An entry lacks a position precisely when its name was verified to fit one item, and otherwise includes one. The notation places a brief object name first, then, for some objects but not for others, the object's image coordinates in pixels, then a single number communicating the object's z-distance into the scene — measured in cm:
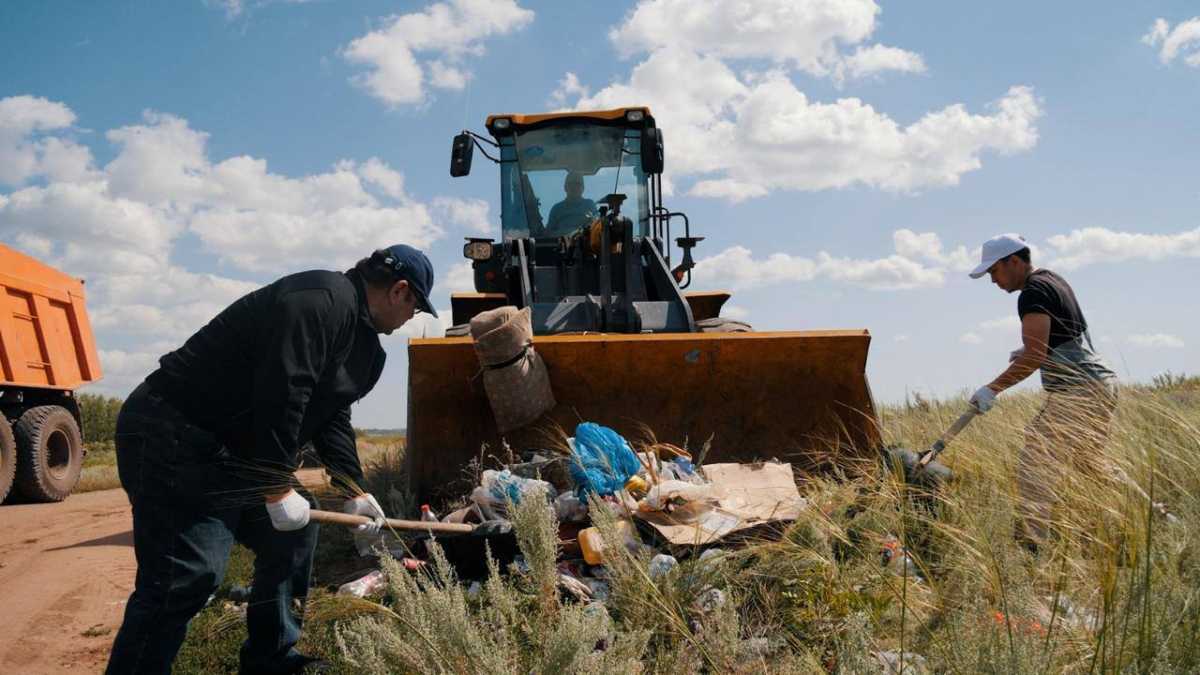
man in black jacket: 299
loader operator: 847
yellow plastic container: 400
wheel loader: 563
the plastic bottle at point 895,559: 343
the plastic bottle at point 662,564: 362
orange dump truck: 1009
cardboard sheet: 410
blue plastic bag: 466
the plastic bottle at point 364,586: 408
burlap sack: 533
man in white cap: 385
